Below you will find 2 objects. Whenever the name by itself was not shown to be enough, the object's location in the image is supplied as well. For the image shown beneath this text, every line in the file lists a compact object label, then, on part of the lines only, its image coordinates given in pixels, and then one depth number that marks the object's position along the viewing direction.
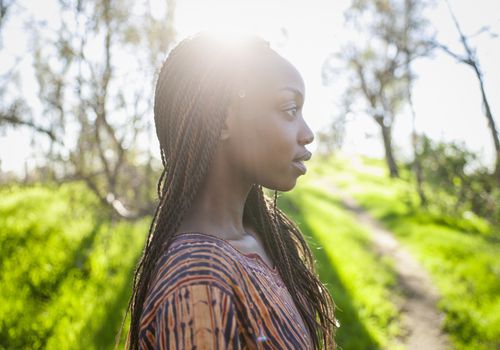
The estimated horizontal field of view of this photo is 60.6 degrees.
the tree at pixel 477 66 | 6.03
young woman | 1.09
